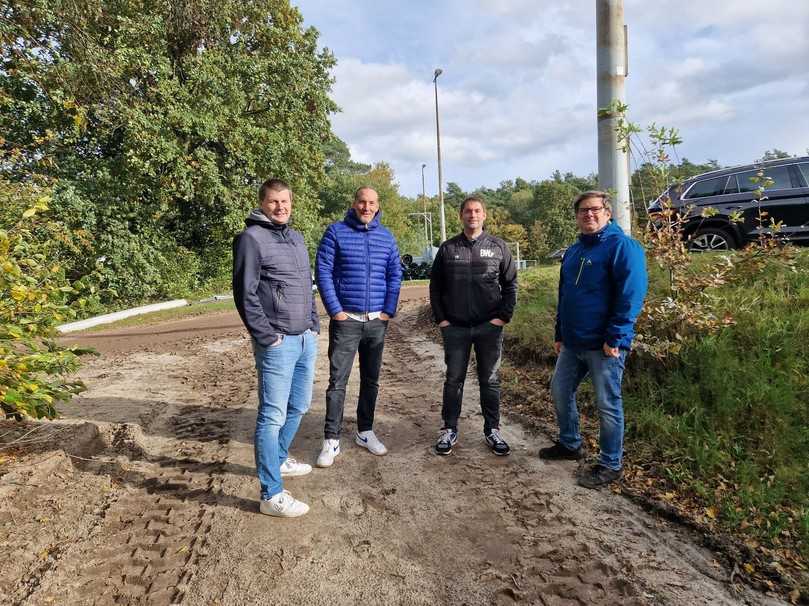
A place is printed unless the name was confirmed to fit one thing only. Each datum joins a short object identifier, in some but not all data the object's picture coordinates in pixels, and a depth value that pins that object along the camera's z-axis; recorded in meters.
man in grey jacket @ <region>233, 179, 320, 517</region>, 2.91
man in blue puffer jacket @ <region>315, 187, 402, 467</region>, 3.73
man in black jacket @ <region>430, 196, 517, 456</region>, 3.84
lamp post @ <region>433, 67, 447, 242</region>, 28.82
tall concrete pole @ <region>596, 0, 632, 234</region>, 4.66
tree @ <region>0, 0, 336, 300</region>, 13.30
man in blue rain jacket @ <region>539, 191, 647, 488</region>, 3.19
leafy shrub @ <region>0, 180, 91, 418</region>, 2.66
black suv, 6.87
